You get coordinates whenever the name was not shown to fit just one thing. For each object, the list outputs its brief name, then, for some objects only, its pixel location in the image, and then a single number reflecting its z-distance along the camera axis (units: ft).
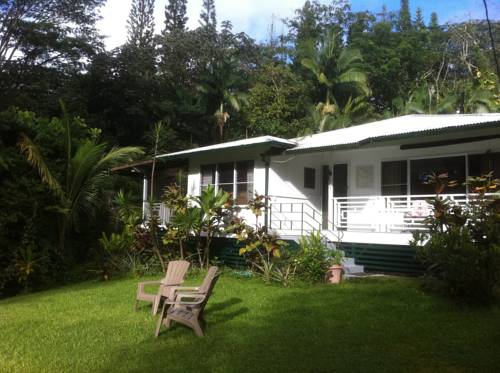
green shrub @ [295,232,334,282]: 32.99
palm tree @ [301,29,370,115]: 97.60
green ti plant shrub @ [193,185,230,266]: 40.06
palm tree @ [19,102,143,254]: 38.68
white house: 35.96
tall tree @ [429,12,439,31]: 126.16
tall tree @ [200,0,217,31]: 126.00
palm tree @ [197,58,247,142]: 97.55
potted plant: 32.91
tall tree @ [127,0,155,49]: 127.34
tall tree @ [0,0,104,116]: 81.97
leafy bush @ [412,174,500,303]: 23.97
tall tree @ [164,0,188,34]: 130.82
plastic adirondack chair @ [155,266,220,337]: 21.54
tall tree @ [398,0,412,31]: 127.24
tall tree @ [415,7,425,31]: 127.03
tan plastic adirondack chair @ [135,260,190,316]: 25.72
